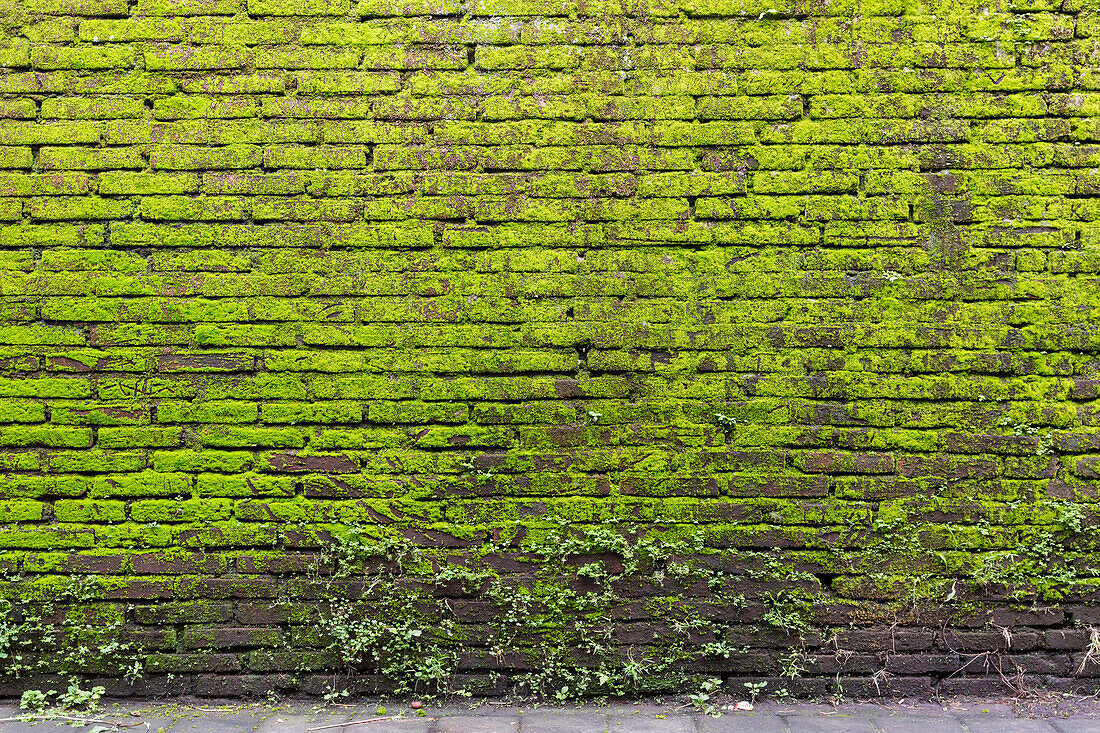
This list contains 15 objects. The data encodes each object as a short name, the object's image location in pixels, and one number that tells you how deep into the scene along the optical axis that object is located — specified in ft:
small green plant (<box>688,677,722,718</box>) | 9.86
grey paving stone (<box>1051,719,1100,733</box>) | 9.44
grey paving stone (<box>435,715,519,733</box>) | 9.39
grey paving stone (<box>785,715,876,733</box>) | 9.40
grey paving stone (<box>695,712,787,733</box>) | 9.39
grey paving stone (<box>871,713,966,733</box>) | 9.41
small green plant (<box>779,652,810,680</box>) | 10.07
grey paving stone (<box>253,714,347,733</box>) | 9.39
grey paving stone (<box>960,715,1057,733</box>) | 9.45
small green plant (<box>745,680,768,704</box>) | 10.02
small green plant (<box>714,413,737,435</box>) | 10.13
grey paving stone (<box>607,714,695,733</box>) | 9.39
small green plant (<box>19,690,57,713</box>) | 9.70
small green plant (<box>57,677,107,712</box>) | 9.77
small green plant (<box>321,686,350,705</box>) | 9.94
